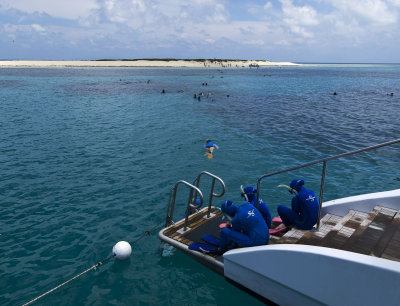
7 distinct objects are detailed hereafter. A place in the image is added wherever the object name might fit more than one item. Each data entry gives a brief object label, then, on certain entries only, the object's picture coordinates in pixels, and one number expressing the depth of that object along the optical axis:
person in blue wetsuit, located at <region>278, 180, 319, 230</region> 6.82
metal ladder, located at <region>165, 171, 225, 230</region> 7.87
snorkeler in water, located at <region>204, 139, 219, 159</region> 15.74
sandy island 186.12
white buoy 7.74
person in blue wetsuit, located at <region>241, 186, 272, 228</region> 7.48
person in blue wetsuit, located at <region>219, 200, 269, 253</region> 6.34
